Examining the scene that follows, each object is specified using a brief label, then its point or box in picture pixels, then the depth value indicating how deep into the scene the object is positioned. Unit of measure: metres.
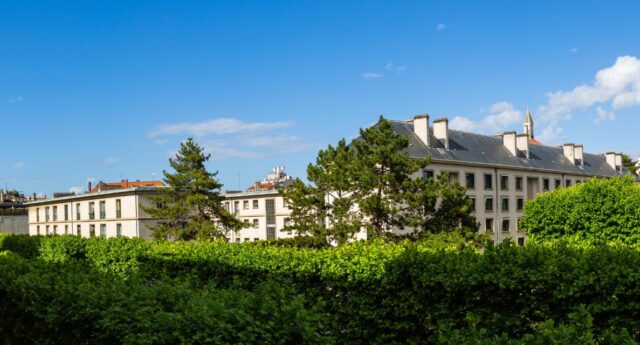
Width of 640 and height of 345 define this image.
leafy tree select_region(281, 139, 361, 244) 33.69
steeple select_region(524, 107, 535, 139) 116.56
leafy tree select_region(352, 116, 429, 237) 33.44
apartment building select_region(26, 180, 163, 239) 60.66
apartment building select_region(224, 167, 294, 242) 63.81
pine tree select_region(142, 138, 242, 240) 51.81
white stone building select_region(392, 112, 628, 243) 50.31
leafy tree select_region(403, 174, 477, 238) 33.81
